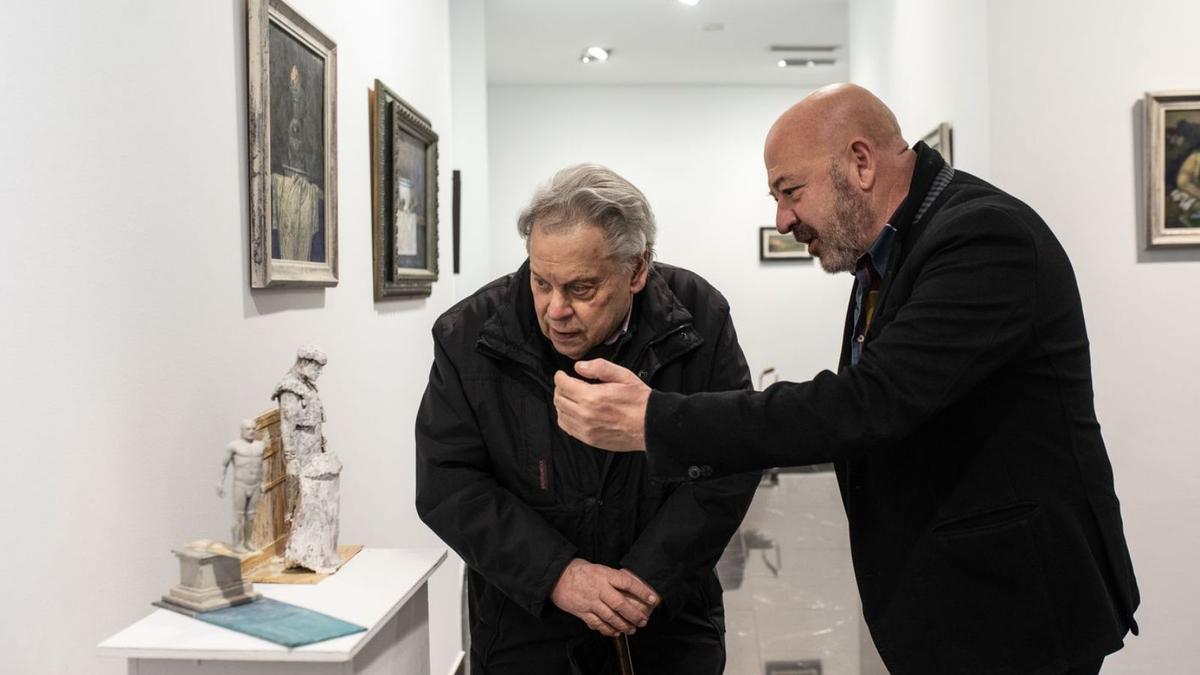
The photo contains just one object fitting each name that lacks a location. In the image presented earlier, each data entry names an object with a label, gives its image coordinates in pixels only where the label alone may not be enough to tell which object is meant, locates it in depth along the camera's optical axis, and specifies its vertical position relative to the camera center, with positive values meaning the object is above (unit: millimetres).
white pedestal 1734 -517
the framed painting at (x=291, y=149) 2623 +476
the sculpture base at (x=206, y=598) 1885 -478
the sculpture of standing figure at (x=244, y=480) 2096 -298
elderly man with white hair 2109 -293
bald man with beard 1636 -174
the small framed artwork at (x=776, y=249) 11633 +779
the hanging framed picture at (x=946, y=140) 5008 +837
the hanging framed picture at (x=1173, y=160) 4125 +599
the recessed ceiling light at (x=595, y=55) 9793 +2473
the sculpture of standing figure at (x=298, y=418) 2305 -197
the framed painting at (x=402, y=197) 3781 +494
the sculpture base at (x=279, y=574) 2158 -504
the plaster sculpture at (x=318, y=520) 2211 -402
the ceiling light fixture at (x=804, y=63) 10289 +2480
